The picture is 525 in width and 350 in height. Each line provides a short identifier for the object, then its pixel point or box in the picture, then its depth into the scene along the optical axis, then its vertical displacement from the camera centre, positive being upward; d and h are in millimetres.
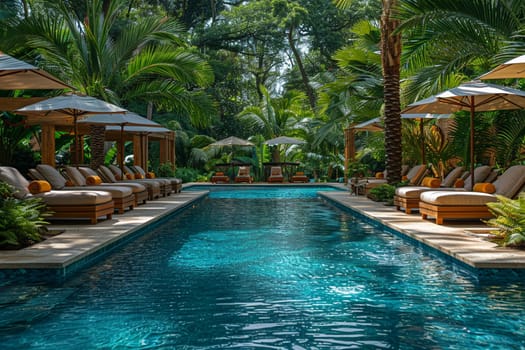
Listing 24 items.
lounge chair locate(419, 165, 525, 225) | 9000 -633
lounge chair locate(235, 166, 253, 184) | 26219 -471
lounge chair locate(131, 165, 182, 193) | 18062 -465
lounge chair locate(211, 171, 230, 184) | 26391 -600
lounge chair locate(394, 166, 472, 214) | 10594 -523
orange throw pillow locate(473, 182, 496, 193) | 9586 -445
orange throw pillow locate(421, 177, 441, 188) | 11859 -432
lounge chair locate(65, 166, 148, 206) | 11875 -291
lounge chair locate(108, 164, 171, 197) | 15641 -352
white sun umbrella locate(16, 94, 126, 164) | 10945 +1262
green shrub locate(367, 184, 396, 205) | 13653 -759
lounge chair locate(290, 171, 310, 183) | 26422 -650
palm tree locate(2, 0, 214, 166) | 15016 +3153
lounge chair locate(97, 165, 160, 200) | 14188 -377
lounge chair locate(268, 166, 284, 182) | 26359 -491
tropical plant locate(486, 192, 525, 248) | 6578 -750
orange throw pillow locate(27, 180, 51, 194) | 9508 -322
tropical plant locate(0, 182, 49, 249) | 6762 -697
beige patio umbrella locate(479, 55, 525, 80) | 7113 +1266
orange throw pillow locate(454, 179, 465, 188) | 11453 -432
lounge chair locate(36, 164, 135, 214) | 10711 -417
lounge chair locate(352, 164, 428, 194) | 13971 -483
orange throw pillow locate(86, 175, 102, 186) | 12547 -308
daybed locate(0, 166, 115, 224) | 9344 -580
